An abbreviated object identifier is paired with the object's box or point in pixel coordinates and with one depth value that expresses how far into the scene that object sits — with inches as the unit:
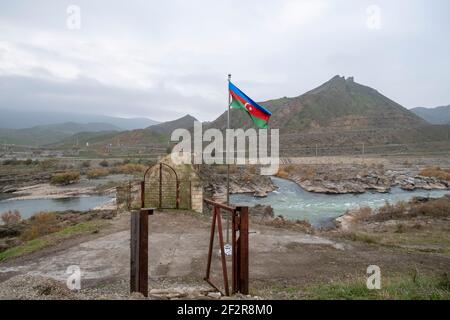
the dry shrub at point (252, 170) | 1641.2
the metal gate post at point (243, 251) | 199.0
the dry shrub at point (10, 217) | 823.1
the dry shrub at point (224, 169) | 1474.0
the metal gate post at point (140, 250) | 194.7
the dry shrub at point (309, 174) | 1578.7
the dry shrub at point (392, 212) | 770.8
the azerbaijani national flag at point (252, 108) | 328.8
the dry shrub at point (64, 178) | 1529.3
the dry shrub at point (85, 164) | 2041.7
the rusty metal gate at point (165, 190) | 566.9
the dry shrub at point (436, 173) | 1509.6
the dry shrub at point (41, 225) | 577.3
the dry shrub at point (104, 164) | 2090.6
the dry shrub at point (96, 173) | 1707.7
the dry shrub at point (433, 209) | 737.6
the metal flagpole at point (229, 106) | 328.5
